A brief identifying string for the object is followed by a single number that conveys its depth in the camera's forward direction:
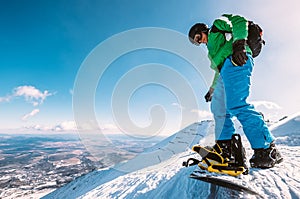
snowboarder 2.48
